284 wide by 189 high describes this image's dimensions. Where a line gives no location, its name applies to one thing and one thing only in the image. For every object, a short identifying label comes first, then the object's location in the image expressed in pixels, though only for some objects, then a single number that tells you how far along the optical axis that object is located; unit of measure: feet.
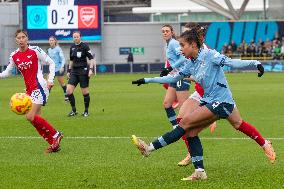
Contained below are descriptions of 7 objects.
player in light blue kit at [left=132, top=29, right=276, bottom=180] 35.14
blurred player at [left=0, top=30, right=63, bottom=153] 46.44
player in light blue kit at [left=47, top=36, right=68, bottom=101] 93.61
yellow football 44.19
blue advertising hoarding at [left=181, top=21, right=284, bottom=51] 203.92
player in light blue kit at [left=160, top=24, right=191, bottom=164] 53.83
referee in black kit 74.02
